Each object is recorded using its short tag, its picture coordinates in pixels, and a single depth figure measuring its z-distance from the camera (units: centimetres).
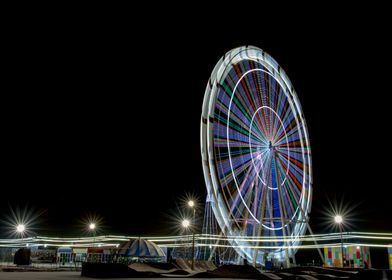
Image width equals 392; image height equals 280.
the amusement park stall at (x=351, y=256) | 3799
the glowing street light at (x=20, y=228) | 4332
